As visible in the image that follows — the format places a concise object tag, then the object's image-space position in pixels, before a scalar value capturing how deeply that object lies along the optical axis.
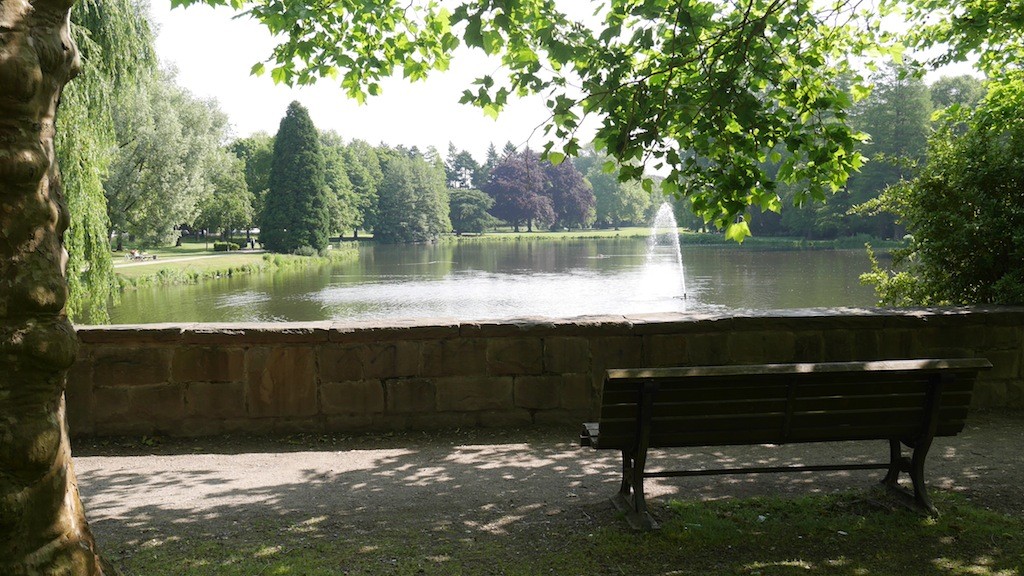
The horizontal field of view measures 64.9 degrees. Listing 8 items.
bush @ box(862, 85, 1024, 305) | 6.84
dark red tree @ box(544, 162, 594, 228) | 99.81
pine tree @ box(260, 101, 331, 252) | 47.78
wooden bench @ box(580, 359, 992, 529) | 3.43
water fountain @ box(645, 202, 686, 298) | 33.82
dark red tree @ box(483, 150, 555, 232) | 97.19
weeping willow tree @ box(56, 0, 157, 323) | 12.00
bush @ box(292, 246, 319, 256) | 47.91
